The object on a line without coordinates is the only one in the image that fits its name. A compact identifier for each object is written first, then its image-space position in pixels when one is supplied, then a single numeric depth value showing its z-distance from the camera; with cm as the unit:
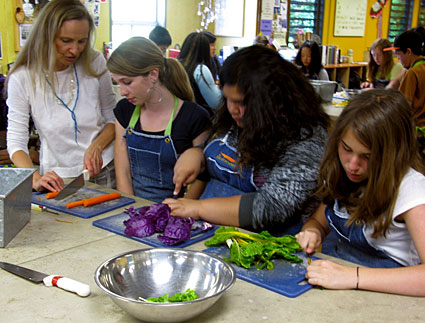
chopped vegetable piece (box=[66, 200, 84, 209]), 202
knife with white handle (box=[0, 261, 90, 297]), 130
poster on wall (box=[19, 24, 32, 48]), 537
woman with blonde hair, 234
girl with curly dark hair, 182
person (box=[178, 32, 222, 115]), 495
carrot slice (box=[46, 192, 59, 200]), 213
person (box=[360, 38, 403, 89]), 679
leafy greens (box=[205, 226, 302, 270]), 148
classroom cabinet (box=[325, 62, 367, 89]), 924
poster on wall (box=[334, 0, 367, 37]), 980
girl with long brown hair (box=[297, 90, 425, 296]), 146
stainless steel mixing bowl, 129
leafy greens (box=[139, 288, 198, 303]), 120
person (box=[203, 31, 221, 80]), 543
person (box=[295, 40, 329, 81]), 670
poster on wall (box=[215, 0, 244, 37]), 865
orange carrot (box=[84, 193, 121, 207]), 204
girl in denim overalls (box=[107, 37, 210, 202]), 226
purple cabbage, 165
